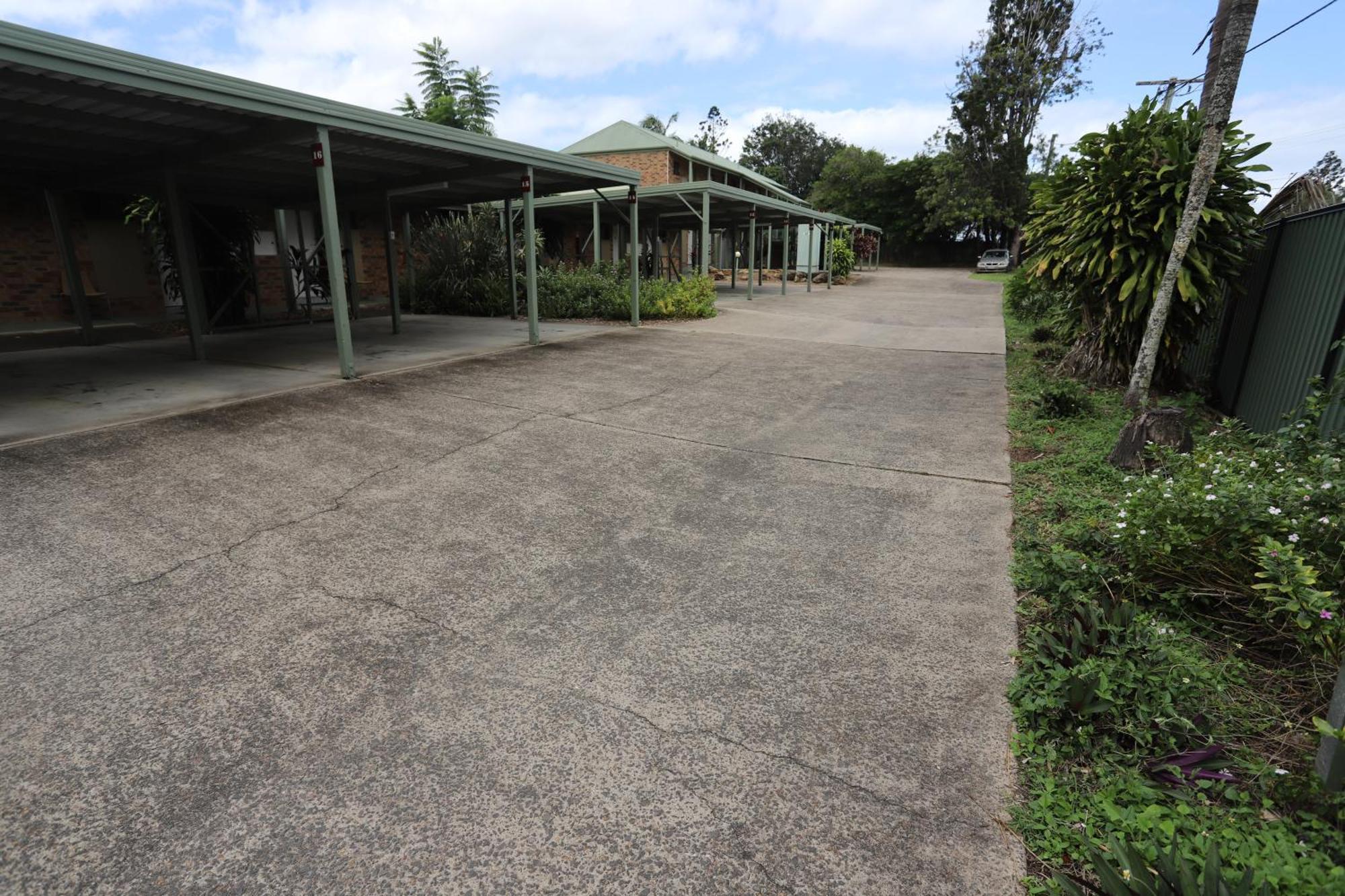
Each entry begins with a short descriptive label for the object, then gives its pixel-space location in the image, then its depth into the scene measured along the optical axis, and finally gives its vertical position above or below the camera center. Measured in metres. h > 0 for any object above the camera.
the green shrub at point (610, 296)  14.43 -0.98
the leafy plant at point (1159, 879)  1.58 -1.46
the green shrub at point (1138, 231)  6.48 +0.30
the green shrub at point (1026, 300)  13.67 -0.85
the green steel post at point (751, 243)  19.96 +0.28
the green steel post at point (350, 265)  14.87 -0.47
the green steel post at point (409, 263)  16.66 -0.44
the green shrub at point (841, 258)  29.72 -0.15
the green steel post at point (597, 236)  17.93 +0.34
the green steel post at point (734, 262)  22.03 -0.33
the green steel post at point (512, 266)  14.05 -0.39
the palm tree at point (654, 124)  51.62 +9.40
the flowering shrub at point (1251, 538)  2.49 -1.14
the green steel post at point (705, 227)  16.39 +0.59
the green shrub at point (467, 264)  15.59 -0.41
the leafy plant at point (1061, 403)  6.46 -1.34
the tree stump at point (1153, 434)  4.78 -1.19
